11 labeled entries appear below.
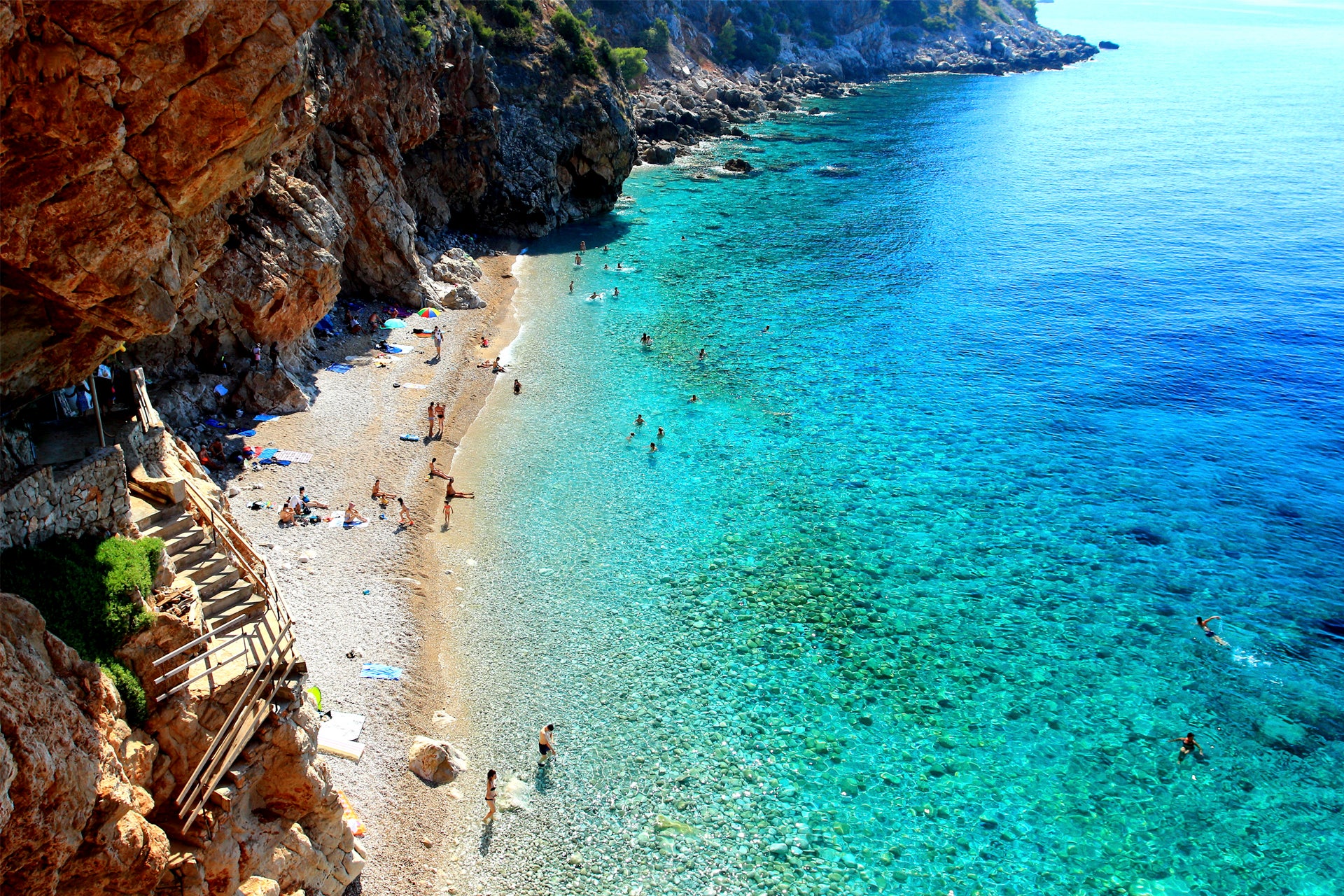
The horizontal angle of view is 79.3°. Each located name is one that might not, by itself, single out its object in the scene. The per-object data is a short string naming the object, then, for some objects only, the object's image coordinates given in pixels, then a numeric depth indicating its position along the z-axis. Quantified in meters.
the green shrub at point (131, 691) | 13.11
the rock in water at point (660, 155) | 86.44
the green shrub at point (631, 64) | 86.62
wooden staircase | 13.98
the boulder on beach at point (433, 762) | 20.39
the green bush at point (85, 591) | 12.96
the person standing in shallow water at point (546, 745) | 21.45
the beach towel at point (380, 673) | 22.84
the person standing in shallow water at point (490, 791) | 19.95
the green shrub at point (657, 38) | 101.25
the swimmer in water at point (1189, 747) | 23.00
